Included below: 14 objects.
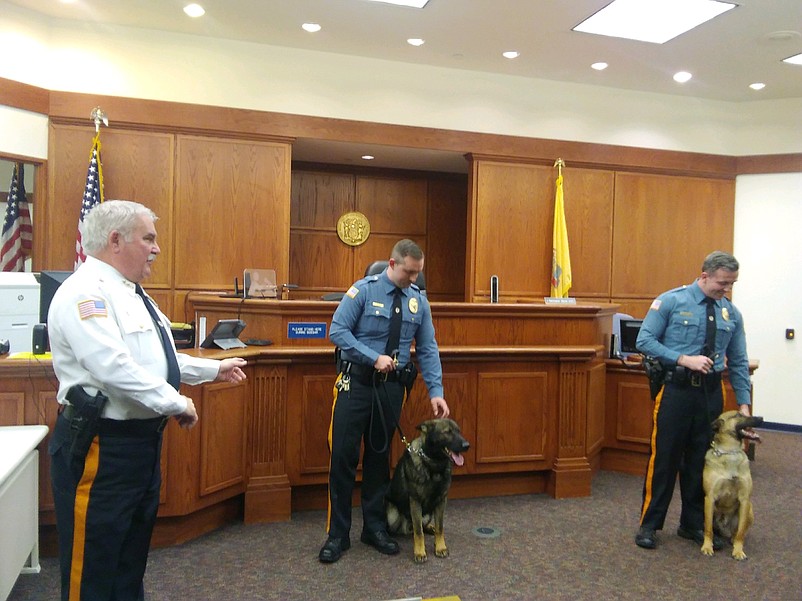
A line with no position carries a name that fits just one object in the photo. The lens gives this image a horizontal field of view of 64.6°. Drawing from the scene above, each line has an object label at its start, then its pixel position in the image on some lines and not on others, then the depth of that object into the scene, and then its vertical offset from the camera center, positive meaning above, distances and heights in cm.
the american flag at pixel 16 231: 614 +46
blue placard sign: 412 -29
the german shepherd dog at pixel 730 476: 345 -98
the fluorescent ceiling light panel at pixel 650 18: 514 +235
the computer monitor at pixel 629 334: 532 -34
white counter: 246 -95
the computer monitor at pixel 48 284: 326 -3
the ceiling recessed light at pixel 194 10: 541 +235
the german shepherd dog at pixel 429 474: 322 -99
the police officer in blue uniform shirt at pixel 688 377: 352 -46
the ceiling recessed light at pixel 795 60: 613 +233
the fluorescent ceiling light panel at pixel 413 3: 518 +234
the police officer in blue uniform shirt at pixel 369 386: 332 -53
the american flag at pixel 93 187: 560 +83
